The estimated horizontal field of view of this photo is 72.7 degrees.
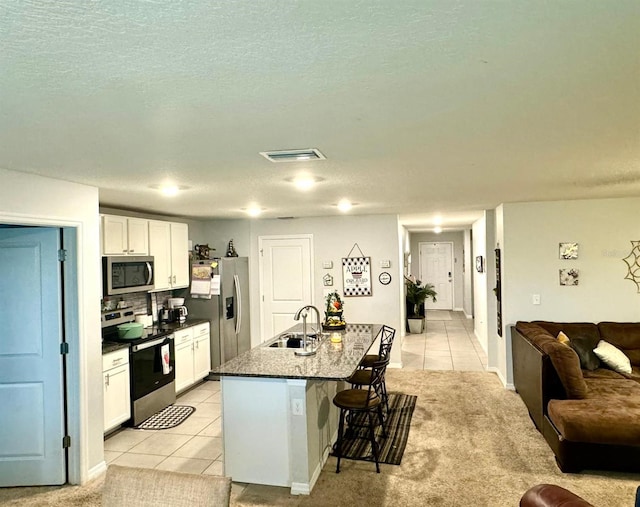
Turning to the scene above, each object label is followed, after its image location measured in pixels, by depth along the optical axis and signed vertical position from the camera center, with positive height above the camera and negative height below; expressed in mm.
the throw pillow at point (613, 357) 4402 -1100
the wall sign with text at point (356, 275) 6742 -291
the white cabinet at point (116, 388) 4137 -1240
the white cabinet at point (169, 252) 5363 +109
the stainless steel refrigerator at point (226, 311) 6121 -736
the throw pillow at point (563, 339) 4482 -904
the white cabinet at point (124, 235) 4488 +287
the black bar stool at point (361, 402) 3459 -1178
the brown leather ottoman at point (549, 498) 1737 -1025
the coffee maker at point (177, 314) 5855 -726
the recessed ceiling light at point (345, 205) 4926 +630
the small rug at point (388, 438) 3729 -1709
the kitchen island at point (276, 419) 3178 -1213
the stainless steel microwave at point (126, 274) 4434 -142
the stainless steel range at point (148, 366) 4543 -1158
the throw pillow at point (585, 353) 4523 -1071
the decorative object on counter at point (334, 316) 4863 -680
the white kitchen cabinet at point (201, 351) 5742 -1244
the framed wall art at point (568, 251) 5191 +8
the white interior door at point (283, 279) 6977 -341
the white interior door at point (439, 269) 12523 -421
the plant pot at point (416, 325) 9359 -1509
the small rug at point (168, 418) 4546 -1724
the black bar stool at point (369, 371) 4098 -1148
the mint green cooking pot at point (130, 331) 4617 -739
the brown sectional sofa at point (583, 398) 3287 -1244
